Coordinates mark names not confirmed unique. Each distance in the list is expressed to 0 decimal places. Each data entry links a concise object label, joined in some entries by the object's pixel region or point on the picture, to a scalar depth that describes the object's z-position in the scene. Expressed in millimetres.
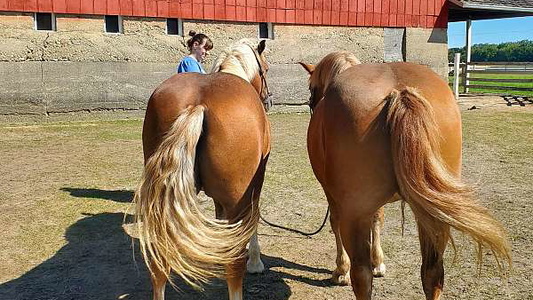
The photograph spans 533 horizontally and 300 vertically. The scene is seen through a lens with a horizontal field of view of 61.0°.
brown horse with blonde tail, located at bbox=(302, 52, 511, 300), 2102
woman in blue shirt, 4711
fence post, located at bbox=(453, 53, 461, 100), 17369
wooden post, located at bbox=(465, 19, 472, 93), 19797
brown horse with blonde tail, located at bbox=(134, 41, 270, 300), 2449
